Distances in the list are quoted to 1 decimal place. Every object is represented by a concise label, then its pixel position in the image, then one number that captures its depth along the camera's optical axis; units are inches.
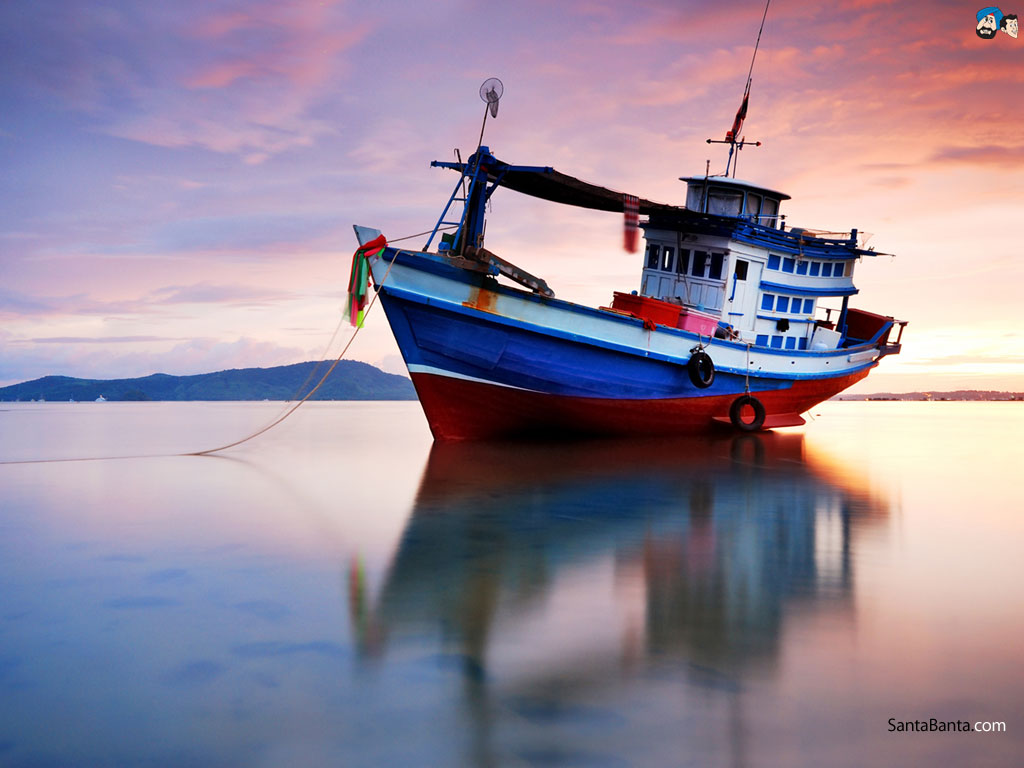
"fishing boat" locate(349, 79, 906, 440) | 579.2
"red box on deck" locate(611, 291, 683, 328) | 661.9
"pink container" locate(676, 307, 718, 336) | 697.6
